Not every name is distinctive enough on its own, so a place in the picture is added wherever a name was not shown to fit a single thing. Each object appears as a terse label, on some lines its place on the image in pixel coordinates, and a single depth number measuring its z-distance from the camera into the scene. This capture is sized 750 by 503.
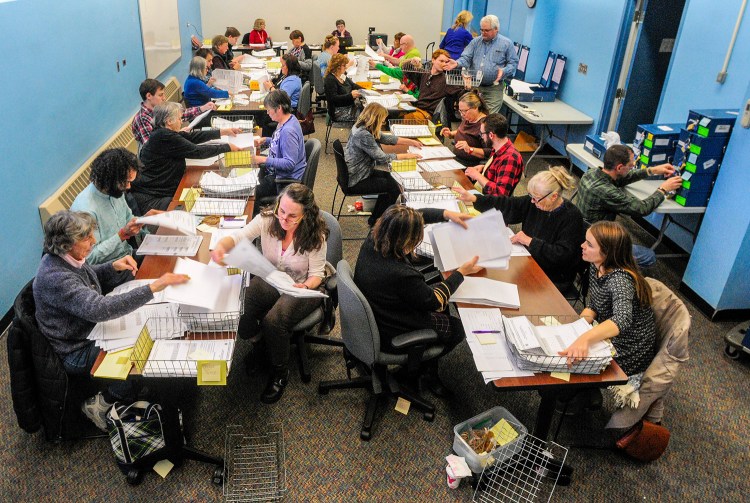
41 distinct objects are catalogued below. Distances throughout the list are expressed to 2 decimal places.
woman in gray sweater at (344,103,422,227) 4.53
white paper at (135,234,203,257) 3.05
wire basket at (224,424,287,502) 2.68
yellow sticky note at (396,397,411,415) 3.17
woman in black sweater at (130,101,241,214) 3.98
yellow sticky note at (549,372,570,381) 2.31
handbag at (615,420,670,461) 2.75
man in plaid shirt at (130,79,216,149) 4.64
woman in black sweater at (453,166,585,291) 3.25
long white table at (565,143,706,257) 4.16
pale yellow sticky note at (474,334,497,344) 2.49
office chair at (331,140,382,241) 4.54
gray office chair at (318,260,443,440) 2.64
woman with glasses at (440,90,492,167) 4.88
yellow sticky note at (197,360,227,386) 2.23
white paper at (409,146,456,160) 4.64
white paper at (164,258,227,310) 2.41
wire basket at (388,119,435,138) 5.17
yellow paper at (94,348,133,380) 2.21
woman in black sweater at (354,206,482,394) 2.66
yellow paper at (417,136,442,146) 5.02
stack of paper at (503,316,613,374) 2.31
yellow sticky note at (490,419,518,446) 2.76
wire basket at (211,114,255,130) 5.17
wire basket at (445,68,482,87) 6.32
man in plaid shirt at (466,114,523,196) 4.03
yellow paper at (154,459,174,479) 2.73
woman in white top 2.99
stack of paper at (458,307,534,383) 2.33
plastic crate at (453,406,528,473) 2.66
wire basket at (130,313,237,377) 2.25
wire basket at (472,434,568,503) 2.68
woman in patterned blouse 2.61
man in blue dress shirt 6.68
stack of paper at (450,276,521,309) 2.75
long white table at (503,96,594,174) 6.23
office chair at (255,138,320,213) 4.29
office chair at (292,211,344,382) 3.09
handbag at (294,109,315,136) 6.28
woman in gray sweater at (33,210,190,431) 2.42
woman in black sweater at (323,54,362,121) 6.53
